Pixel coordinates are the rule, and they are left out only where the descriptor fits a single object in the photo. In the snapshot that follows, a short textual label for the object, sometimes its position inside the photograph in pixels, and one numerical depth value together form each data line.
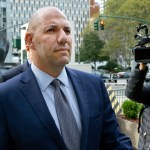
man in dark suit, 1.84
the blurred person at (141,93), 3.23
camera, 3.02
